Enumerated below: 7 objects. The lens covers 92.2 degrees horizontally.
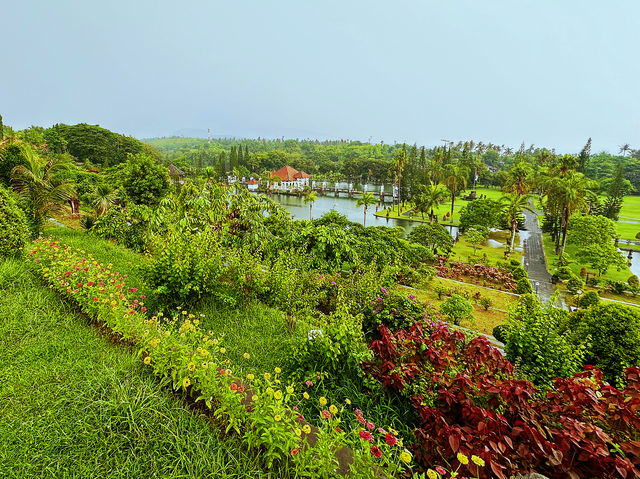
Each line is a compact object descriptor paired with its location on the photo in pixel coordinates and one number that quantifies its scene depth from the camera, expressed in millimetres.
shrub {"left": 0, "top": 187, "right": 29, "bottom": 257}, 4445
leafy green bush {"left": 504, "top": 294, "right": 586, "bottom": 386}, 3141
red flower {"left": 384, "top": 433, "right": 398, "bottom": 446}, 1454
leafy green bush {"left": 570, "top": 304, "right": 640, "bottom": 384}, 4457
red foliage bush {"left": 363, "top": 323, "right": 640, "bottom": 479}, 1492
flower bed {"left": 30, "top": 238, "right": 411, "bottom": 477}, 1532
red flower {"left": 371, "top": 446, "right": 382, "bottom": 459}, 1444
